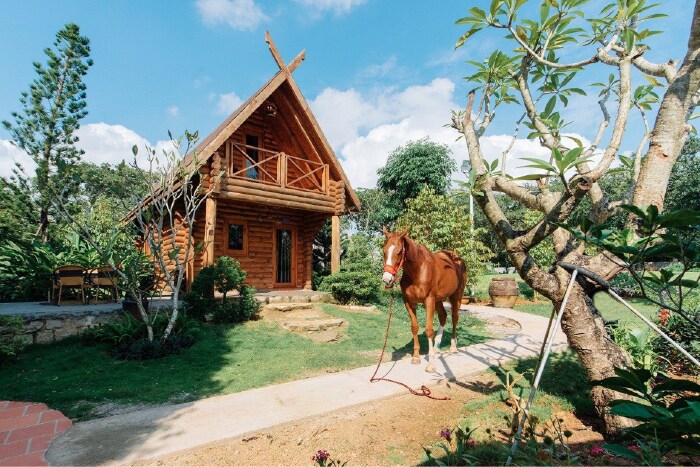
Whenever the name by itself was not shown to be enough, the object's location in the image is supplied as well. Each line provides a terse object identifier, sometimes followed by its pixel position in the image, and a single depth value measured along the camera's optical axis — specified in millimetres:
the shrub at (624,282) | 14344
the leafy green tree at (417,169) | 22844
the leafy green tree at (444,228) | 13055
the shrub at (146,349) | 5820
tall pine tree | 16266
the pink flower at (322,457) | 1719
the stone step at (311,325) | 8250
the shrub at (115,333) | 6250
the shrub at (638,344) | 4096
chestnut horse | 4836
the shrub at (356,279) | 11312
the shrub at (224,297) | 8312
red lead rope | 4332
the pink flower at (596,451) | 2189
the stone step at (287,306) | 9625
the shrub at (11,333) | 5723
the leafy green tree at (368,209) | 34812
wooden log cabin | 10805
